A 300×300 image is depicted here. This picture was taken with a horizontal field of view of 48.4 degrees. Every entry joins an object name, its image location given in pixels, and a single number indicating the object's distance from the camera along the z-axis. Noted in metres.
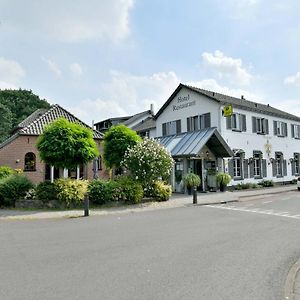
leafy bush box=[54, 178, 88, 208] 15.70
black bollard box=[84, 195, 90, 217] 13.99
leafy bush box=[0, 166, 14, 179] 20.99
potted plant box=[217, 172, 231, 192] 24.44
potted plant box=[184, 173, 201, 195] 22.74
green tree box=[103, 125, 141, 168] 20.38
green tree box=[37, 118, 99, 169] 16.02
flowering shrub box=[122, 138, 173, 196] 18.39
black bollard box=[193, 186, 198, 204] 17.84
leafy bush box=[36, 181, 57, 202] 15.80
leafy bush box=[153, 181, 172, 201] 18.66
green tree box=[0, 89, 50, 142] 63.94
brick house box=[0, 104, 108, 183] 25.75
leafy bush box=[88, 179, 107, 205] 16.36
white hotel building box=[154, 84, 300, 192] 25.19
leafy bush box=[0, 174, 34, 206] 15.77
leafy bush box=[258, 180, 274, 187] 29.34
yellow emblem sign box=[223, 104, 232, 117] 26.16
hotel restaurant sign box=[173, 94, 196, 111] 29.92
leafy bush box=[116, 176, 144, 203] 17.12
